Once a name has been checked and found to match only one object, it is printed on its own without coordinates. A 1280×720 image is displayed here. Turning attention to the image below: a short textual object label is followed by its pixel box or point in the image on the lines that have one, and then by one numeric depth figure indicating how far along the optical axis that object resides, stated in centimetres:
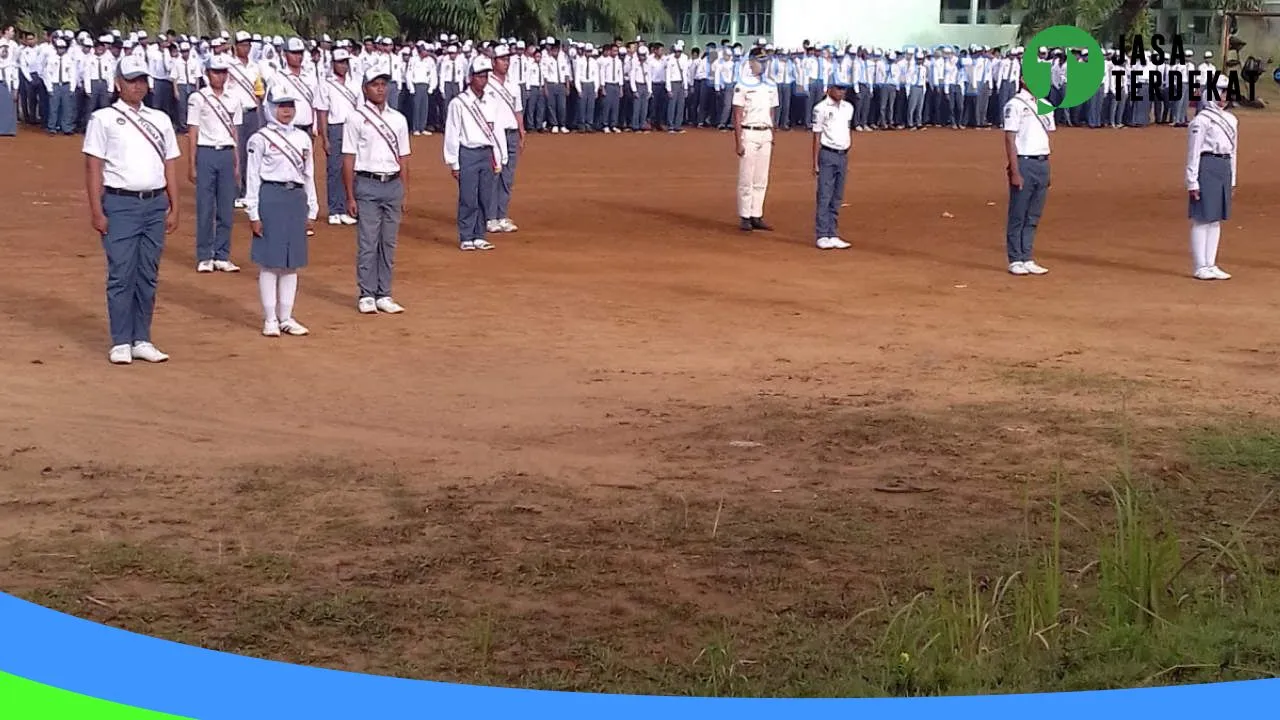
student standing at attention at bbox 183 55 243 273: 1330
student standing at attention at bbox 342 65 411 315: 1158
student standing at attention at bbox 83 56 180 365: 962
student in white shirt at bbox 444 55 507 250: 1497
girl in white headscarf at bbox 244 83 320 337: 1064
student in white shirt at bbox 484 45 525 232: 1541
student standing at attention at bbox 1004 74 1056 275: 1372
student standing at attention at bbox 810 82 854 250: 1540
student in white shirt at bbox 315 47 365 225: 1567
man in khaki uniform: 1650
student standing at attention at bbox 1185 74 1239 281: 1330
